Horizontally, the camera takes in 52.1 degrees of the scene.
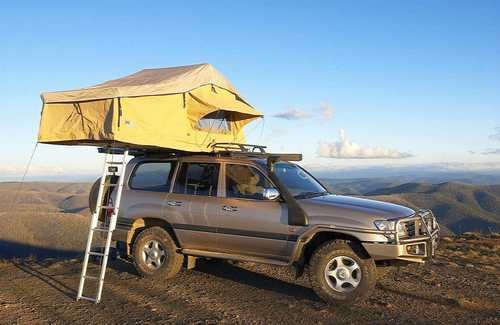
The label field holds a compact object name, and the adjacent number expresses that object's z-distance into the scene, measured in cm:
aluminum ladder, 759
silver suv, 712
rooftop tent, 763
